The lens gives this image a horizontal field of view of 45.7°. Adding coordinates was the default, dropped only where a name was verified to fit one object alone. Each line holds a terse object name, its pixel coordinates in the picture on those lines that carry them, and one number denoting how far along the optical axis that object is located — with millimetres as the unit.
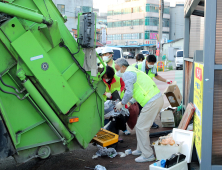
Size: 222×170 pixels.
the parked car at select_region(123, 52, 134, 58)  51500
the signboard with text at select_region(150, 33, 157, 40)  58719
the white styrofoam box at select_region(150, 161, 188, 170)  3225
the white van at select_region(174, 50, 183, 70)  22803
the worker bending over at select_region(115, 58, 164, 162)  4215
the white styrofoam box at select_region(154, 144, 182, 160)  3670
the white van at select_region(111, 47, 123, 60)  12933
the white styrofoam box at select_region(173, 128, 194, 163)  3638
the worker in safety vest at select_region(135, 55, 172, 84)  6128
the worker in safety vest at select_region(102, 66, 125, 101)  4771
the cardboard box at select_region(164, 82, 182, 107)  6039
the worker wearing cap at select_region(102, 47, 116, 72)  6243
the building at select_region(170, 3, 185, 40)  62250
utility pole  22531
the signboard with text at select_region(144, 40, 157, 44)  58969
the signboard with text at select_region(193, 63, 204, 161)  3129
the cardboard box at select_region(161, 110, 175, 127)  5973
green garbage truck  3068
